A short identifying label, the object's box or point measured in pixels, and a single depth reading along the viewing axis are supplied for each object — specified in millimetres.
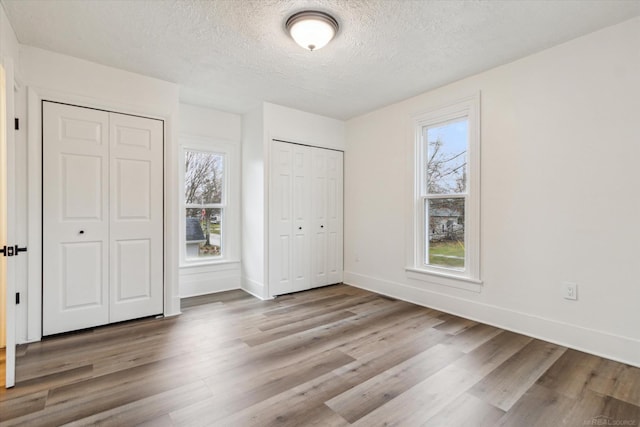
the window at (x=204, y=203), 4316
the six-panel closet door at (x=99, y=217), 2895
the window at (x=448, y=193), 3375
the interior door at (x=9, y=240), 2037
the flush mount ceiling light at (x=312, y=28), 2246
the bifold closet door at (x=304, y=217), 4281
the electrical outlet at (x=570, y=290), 2668
